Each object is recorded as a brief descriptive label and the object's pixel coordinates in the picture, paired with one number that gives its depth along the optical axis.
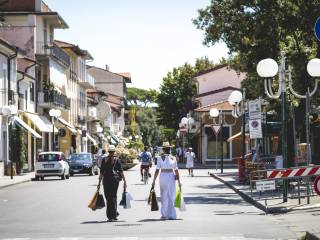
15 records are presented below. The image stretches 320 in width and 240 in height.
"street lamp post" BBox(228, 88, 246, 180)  33.03
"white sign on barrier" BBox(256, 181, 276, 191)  20.53
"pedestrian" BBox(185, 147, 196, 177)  49.20
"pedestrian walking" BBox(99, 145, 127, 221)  18.17
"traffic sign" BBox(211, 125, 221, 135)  50.08
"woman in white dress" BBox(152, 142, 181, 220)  18.13
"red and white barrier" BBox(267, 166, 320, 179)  19.46
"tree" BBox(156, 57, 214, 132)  102.19
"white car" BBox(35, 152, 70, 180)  45.22
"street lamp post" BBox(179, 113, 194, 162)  75.88
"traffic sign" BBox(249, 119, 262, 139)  26.13
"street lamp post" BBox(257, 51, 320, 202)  21.52
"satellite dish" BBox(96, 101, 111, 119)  100.44
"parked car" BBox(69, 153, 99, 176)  51.91
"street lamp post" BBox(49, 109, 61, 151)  53.16
